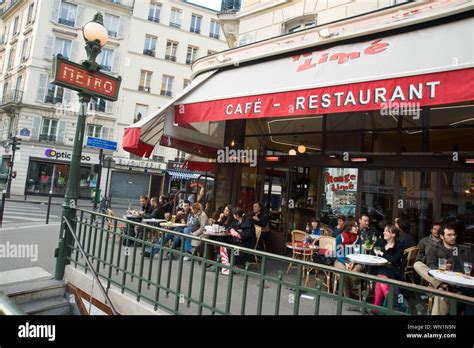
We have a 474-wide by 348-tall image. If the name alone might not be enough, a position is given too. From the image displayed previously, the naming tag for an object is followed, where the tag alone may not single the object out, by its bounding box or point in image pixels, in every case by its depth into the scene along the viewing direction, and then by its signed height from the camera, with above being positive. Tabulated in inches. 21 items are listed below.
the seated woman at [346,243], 216.4 -22.9
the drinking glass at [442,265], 173.9 -24.8
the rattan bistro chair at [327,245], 239.8 -28.3
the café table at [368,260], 179.3 -27.5
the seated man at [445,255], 176.1 -20.1
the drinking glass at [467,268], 187.6 -27.5
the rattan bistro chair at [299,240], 259.0 -30.1
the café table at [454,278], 149.0 -28.0
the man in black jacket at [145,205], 425.0 -21.3
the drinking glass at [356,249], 216.7 -26.4
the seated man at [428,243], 185.2 -15.9
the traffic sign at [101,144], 324.5 +40.4
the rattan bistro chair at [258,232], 277.6 -26.9
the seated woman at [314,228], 281.7 -20.3
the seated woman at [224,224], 268.5 -23.5
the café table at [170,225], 308.1 -31.1
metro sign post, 209.0 +57.5
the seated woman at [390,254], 189.1 -24.5
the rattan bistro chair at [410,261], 209.3 -29.8
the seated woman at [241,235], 249.0 -27.4
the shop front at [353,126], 174.6 +59.0
